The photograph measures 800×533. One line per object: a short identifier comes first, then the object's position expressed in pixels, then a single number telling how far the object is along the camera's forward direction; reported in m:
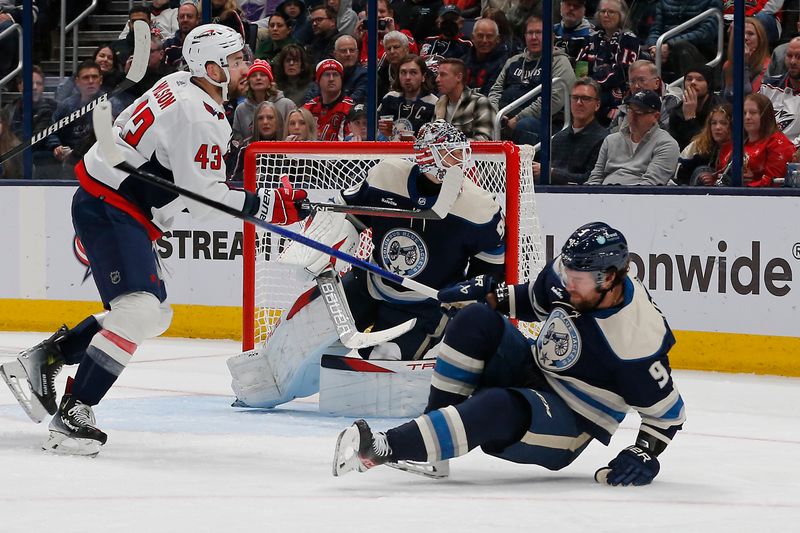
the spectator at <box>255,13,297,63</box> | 14.30
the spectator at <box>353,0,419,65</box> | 13.73
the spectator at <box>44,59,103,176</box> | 14.27
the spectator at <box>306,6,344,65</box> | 14.05
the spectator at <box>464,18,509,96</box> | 12.94
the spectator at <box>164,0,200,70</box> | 14.13
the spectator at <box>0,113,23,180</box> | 13.89
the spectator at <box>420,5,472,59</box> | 13.45
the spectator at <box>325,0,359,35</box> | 14.01
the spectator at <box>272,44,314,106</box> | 13.76
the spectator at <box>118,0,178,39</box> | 14.80
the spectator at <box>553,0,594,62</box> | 12.60
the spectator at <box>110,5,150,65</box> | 14.61
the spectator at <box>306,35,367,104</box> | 13.31
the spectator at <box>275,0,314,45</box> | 14.30
